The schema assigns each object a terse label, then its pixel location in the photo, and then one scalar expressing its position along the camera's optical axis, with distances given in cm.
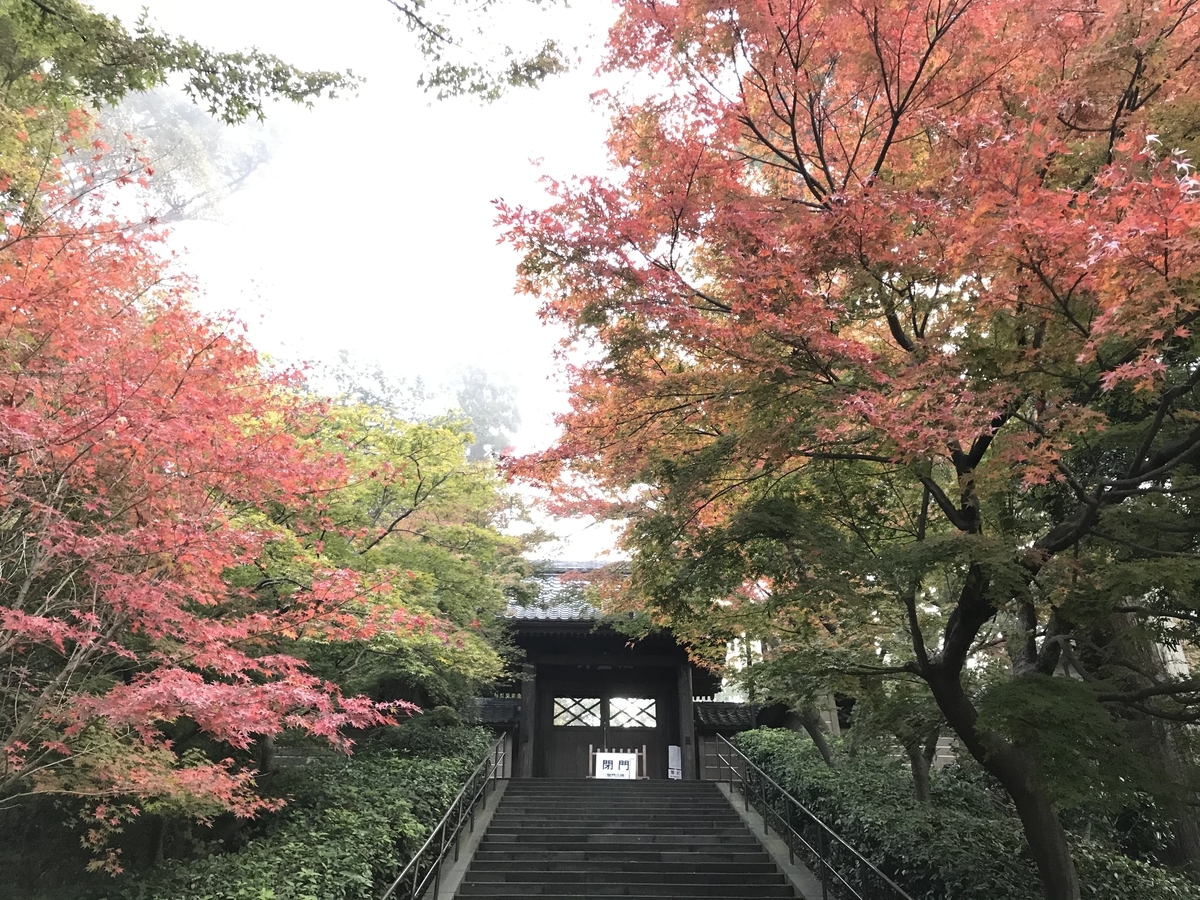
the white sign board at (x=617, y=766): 1595
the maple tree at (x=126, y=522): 459
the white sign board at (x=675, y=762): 1474
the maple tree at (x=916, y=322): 411
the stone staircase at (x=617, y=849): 826
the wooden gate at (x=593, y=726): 1598
